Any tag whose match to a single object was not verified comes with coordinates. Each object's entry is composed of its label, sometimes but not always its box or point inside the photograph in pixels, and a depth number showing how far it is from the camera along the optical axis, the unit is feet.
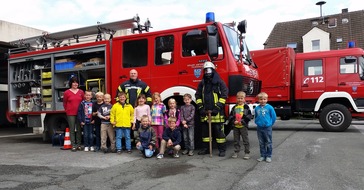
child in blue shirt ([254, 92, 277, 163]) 20.42
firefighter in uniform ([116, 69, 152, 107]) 24.71
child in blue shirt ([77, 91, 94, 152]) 26.35
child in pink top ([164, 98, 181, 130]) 23.25
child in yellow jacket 24.21
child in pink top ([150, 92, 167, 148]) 23.73
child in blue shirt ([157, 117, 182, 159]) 22.45
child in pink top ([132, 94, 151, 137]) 24.12
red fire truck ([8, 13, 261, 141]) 23.39
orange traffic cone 27.61
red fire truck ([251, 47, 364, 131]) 36.35
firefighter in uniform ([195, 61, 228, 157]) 21.76
